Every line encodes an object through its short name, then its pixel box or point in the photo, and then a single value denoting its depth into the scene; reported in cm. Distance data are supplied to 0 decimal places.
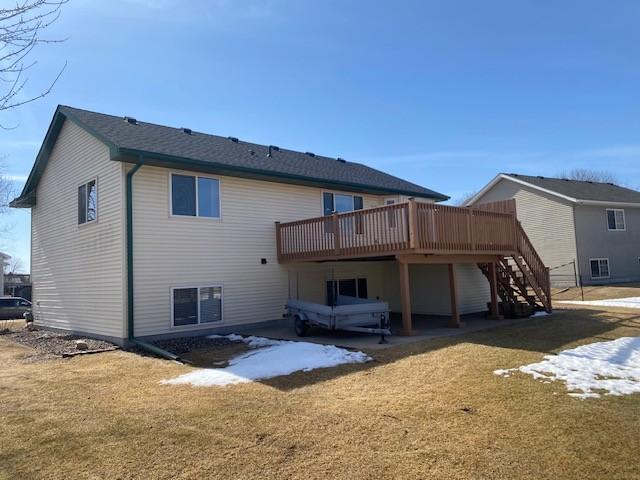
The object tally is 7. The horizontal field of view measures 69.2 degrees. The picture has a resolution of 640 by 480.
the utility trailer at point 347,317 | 1083
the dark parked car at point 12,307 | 2337
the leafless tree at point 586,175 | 5506
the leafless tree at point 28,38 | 438
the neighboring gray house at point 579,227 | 2447
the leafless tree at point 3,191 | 2219
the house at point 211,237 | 1154
